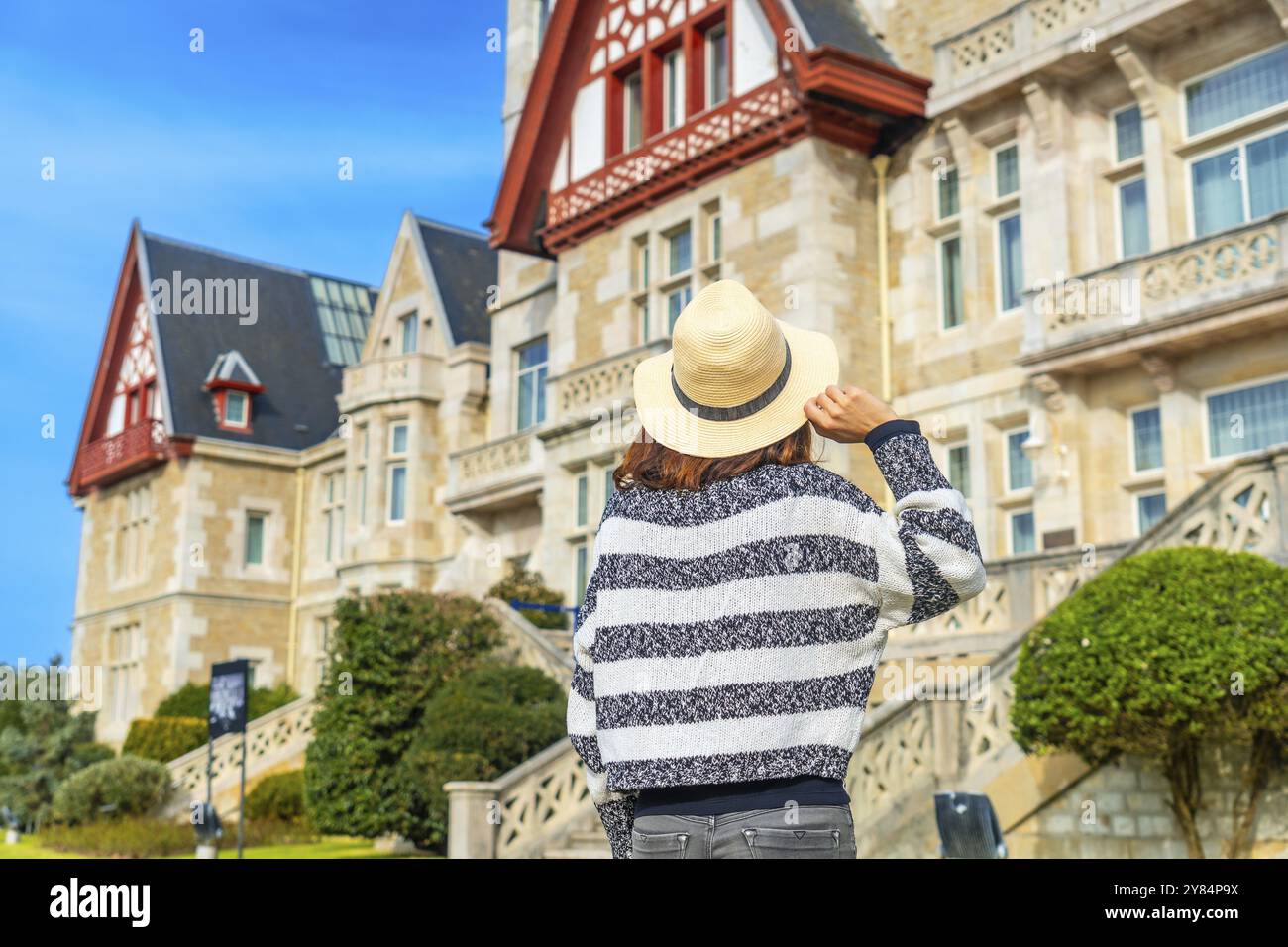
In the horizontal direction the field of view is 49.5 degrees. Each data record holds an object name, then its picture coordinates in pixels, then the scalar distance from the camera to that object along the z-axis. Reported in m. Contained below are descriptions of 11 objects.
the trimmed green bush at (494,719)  15.10
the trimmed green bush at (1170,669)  9.30
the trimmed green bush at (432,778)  14.87
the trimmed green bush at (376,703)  16.70
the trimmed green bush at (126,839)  19.44
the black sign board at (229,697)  14.92
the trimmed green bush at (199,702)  29.16
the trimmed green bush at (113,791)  21.94
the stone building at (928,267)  14.57
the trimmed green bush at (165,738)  27.12
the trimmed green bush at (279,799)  22.12
